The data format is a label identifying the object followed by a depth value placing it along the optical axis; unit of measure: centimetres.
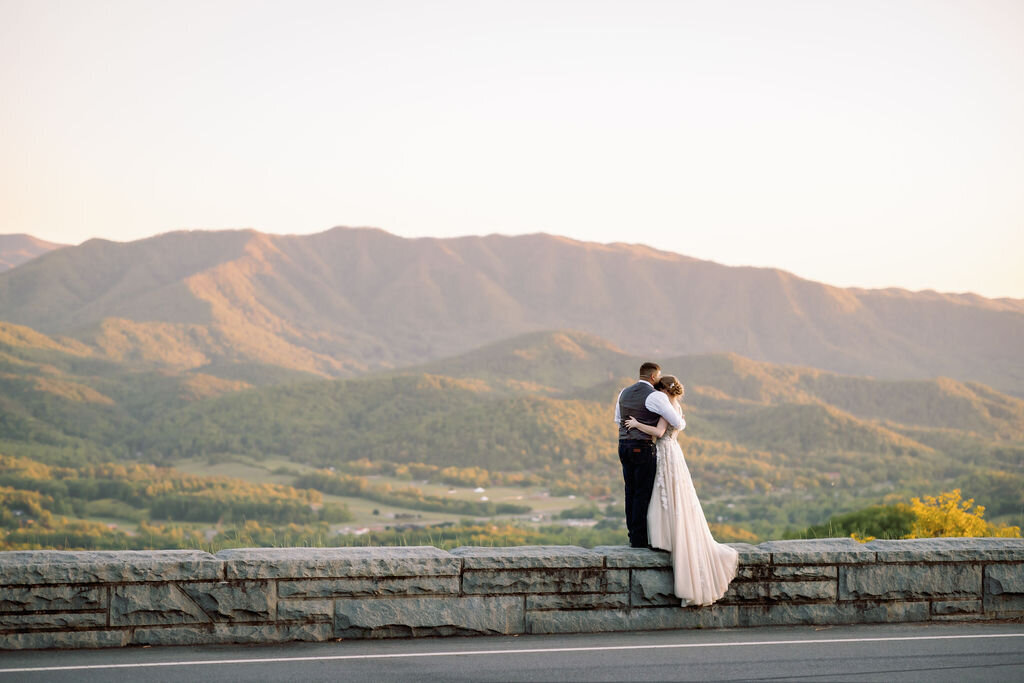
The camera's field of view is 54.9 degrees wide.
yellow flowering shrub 1595
